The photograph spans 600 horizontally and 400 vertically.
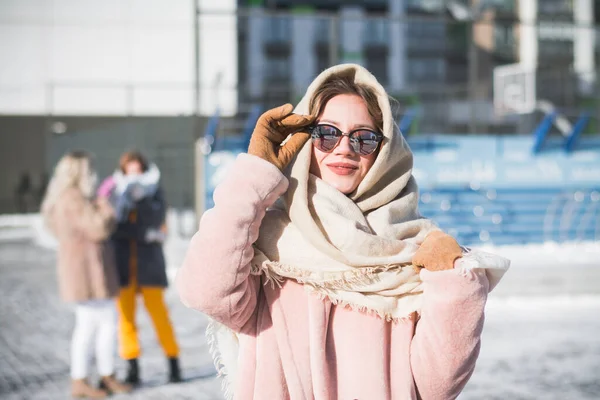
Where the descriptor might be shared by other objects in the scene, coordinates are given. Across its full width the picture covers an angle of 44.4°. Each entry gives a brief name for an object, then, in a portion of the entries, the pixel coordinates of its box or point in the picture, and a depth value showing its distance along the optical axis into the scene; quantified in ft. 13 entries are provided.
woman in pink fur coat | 6.08
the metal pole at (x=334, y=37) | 45.32
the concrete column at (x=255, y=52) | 82.28
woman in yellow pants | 19.03
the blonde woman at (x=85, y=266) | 18.06
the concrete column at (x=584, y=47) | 51.43
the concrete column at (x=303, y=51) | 86.99
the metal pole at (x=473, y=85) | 51.60
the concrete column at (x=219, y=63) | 44.04
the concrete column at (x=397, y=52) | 90.15
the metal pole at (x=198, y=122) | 39.88
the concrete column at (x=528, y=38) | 84.94
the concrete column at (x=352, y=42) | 63.41
